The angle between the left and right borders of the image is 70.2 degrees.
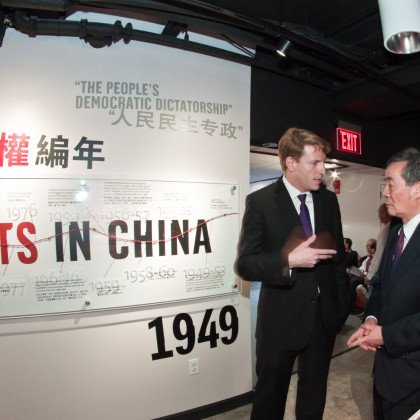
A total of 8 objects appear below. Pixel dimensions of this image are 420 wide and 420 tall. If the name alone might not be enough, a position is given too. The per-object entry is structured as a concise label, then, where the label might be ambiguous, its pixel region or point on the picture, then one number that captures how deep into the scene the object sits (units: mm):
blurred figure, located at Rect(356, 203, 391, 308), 3260
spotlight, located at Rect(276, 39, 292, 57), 2193
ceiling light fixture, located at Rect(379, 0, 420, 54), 1482
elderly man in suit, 1220
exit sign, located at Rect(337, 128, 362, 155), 3470
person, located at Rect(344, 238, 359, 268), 5109
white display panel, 2041
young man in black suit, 1600
